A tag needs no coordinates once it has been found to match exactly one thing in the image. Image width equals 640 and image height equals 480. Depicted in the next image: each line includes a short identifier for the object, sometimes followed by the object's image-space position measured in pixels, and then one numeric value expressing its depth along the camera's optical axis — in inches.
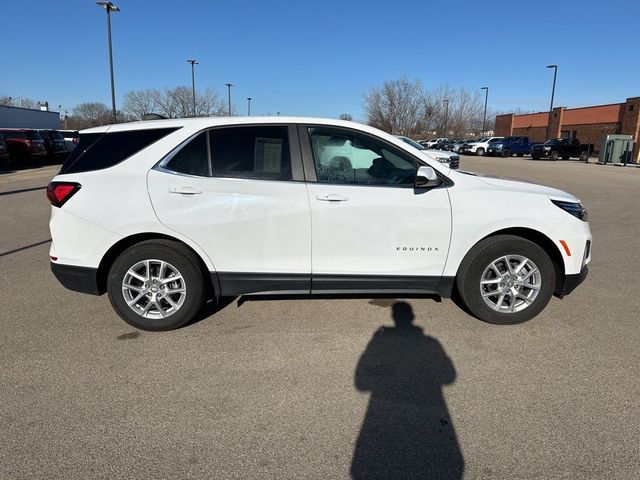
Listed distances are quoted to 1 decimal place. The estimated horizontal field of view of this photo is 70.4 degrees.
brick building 1446.9
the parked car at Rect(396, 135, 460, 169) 606.2
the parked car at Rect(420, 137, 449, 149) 2141.7
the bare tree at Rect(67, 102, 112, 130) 3046.3
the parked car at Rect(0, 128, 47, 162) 893.2
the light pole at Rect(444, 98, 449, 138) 2805.1
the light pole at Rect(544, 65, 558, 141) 1723.7
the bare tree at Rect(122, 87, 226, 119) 2417.6
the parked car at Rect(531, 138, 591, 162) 1425.9
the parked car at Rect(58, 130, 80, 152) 1120.9
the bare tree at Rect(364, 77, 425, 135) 2657.5
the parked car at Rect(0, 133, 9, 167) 799.1
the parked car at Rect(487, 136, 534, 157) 1622.8
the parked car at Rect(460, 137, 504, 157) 1679.4
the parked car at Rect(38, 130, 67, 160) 957.8
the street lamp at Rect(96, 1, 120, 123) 929.5
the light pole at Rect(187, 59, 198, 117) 1631.9
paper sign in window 151.0
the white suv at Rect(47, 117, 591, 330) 148.2
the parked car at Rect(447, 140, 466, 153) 1846.7
